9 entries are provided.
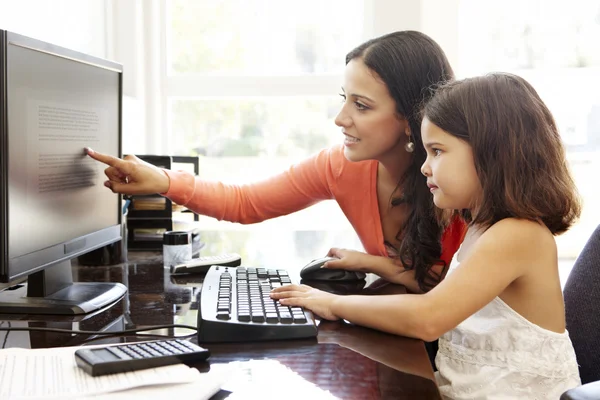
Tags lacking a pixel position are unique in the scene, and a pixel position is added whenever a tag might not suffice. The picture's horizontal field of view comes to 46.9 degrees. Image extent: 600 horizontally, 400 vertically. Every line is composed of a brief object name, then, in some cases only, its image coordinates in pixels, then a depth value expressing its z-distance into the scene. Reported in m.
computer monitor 1.04
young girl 1.04
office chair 1.18
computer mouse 1.43
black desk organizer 1.94
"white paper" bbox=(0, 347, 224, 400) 0.73
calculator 0.78
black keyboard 0.96
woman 1.47
